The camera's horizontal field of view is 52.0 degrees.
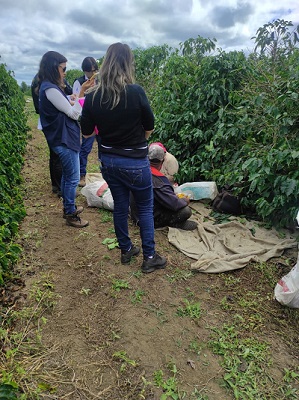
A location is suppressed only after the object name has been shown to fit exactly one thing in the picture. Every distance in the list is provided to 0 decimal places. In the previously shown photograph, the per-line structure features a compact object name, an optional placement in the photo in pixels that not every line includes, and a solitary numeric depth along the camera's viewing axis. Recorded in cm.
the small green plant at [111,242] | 321
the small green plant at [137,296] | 247
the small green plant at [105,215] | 383
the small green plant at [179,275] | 276
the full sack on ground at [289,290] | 229
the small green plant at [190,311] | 235
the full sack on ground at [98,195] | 398
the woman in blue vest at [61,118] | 296
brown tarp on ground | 293
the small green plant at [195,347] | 204
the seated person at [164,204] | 339
